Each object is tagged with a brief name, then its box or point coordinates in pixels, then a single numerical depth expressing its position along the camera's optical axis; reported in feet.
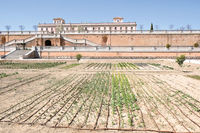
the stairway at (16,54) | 111.91
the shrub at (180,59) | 61.46
